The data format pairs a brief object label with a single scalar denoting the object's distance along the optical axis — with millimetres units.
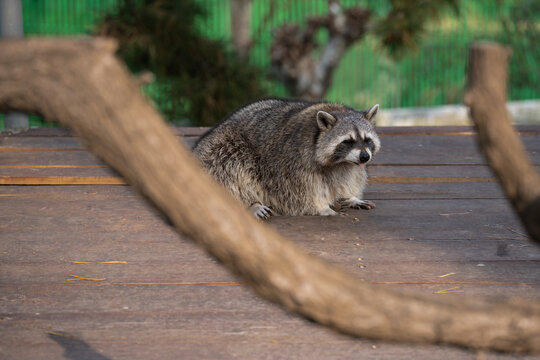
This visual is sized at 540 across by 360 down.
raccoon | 6996
